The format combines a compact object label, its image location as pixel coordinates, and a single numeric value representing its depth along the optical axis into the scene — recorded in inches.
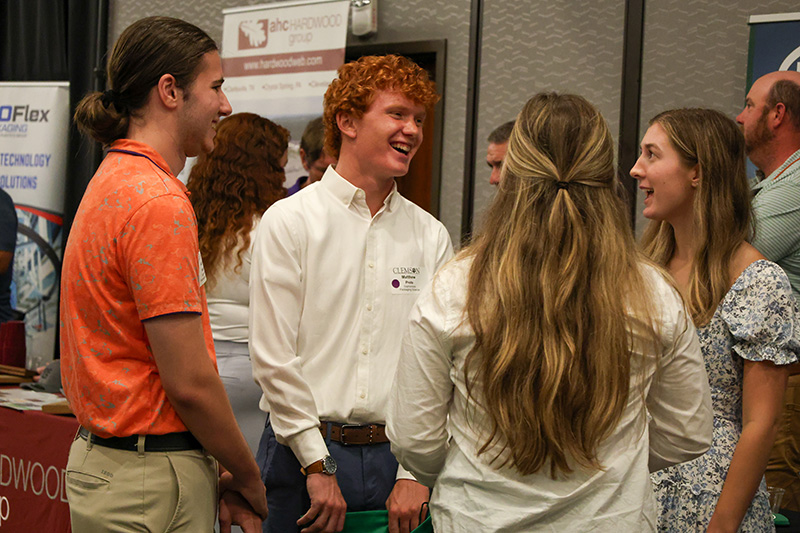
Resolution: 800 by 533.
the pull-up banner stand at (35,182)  209.6
